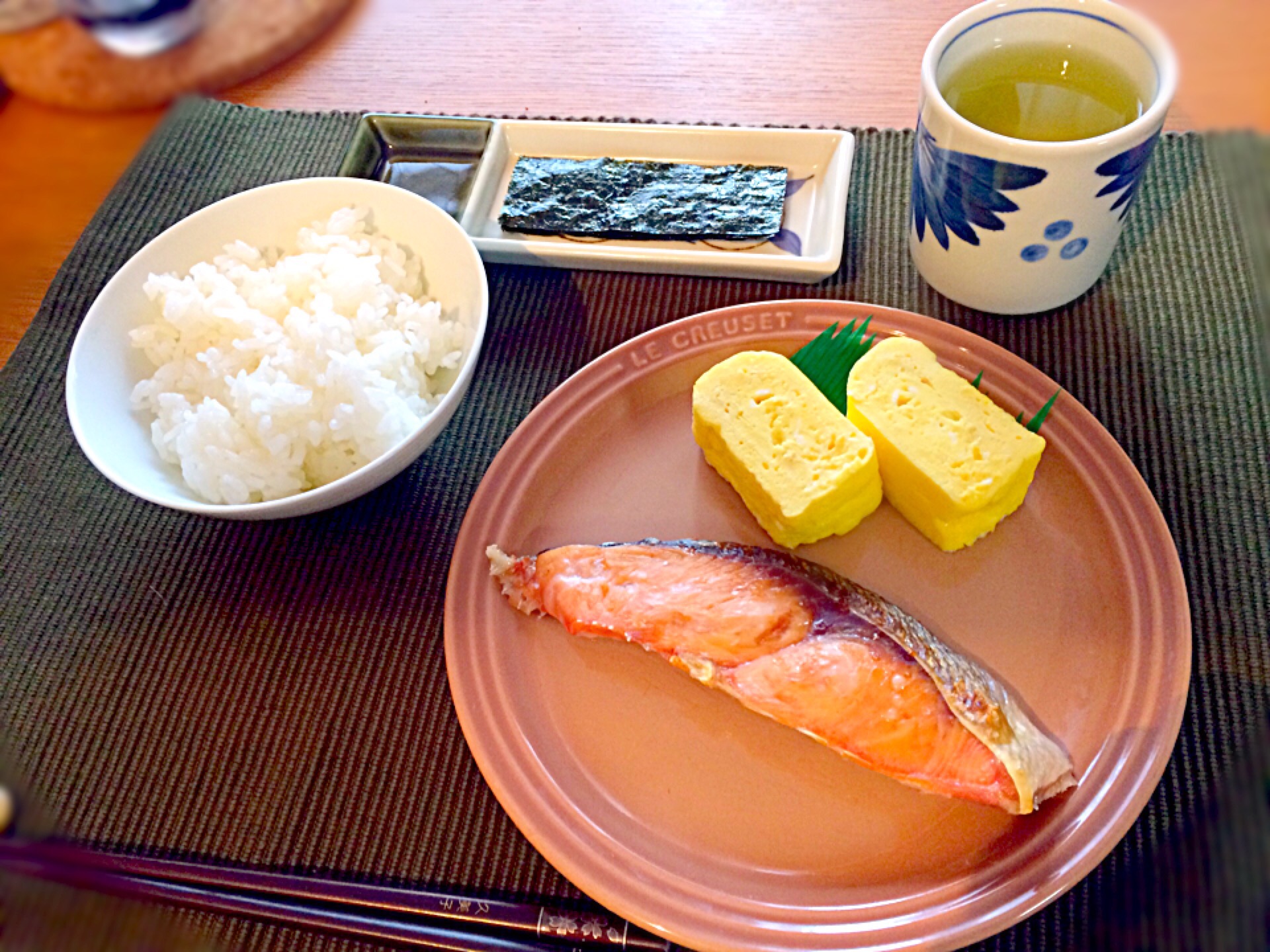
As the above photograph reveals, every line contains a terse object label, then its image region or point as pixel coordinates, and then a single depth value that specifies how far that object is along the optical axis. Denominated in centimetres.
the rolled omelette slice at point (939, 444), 29
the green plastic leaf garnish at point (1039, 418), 31
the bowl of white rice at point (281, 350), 31
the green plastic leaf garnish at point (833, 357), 33
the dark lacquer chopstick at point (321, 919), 26
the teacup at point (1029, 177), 29
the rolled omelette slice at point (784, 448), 30
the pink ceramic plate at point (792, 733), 26
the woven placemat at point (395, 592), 28
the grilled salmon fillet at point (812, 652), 26
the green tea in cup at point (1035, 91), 31
